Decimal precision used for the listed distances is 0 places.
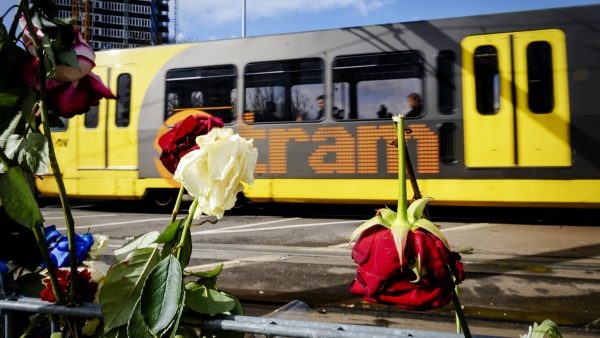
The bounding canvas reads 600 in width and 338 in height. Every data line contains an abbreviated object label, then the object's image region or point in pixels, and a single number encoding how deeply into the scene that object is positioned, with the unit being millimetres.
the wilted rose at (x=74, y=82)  606
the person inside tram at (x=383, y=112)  6043
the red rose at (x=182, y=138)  624
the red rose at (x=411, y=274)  459
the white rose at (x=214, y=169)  556
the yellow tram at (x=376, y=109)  5441
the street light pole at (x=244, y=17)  19438
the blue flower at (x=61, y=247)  824
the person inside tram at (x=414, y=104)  5922
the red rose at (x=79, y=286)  663
